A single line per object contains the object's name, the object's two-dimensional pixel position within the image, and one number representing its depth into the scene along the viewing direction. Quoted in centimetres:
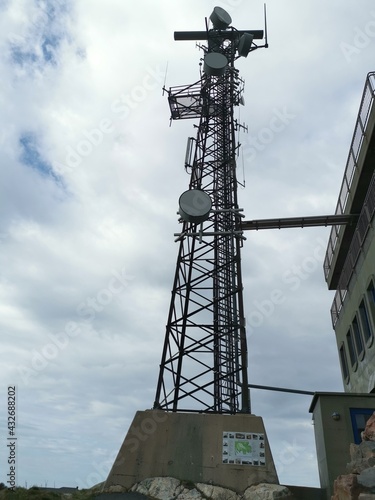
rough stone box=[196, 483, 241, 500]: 1311
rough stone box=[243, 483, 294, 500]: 1286
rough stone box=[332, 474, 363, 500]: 820
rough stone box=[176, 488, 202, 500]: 1305
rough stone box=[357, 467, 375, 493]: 806
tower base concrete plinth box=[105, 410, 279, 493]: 1381
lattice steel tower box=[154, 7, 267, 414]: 1698
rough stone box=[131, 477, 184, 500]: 1323
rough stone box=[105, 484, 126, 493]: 1378
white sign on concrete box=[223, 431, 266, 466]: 1398
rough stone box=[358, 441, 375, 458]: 930
